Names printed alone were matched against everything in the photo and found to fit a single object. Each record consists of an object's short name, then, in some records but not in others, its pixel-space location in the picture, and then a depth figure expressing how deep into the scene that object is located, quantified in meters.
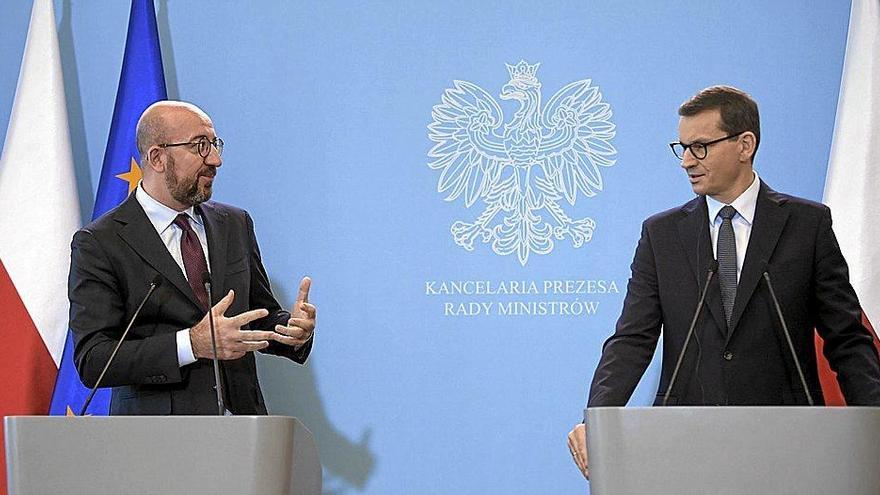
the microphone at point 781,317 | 5.13
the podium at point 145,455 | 4.62
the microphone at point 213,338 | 5.12
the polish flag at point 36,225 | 7.86
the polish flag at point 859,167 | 7.71
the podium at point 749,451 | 4.54
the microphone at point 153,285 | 5.26
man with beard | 5.87
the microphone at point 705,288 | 5.16
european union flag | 8.00
